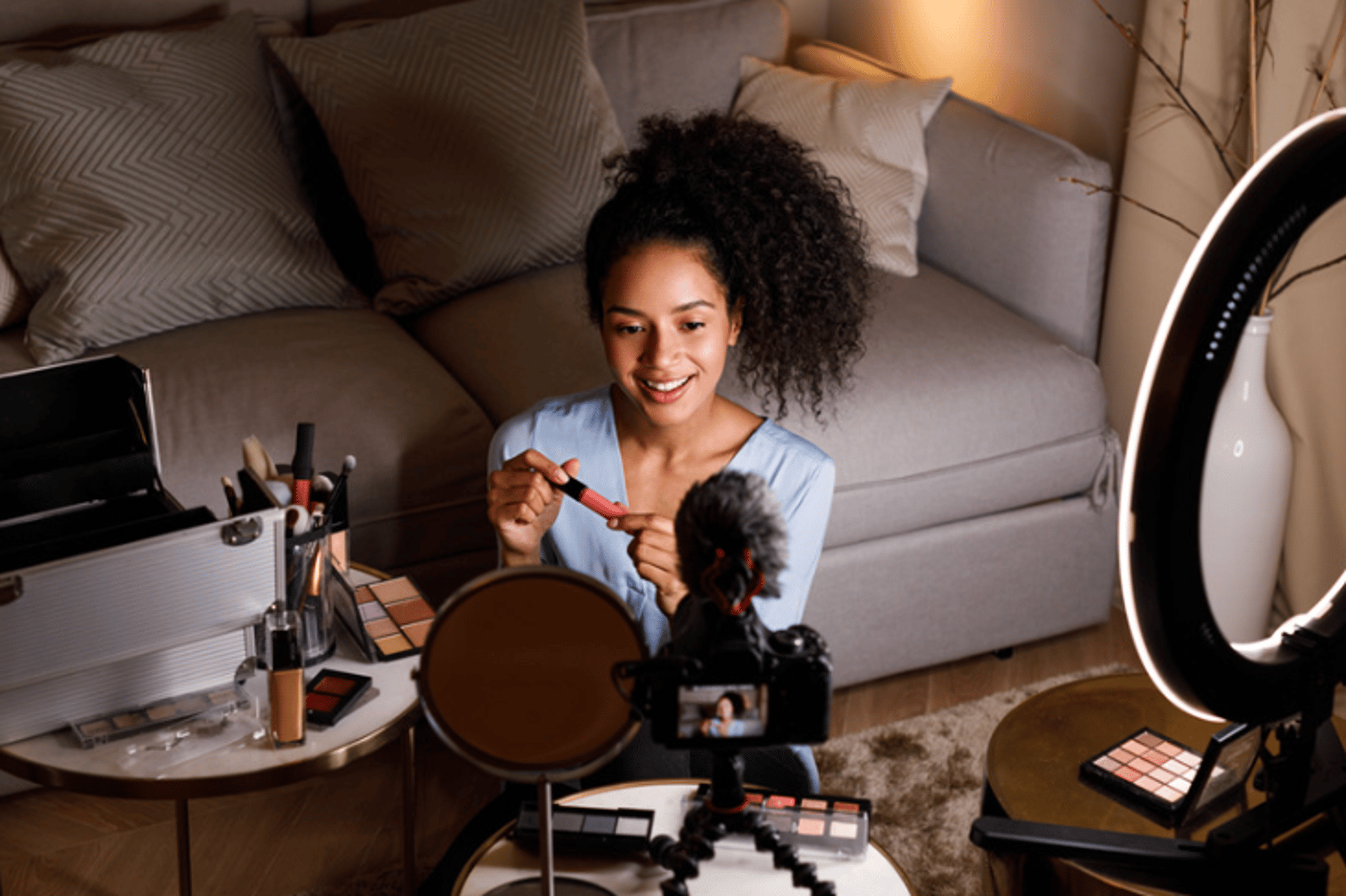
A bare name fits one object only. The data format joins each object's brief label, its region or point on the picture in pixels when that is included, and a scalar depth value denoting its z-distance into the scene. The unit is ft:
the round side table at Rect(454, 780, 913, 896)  3.49
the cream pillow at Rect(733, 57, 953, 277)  7.72
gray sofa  6.22
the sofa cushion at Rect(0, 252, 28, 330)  6.70
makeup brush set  4.11
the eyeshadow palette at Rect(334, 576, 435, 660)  4.51
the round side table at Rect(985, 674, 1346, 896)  3.77
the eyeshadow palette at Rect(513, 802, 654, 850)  3.55
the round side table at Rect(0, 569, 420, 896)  3.86
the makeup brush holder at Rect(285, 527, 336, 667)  4.23
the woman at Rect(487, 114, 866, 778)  4.51
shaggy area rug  5.58
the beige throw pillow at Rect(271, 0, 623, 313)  7.34
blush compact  4.13
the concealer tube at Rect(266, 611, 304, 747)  3.92
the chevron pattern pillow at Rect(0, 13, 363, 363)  6.56
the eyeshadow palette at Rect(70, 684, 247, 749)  3.98
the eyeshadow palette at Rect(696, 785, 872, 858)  3.60
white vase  6.43
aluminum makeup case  3.74
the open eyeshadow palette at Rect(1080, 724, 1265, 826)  3.71
